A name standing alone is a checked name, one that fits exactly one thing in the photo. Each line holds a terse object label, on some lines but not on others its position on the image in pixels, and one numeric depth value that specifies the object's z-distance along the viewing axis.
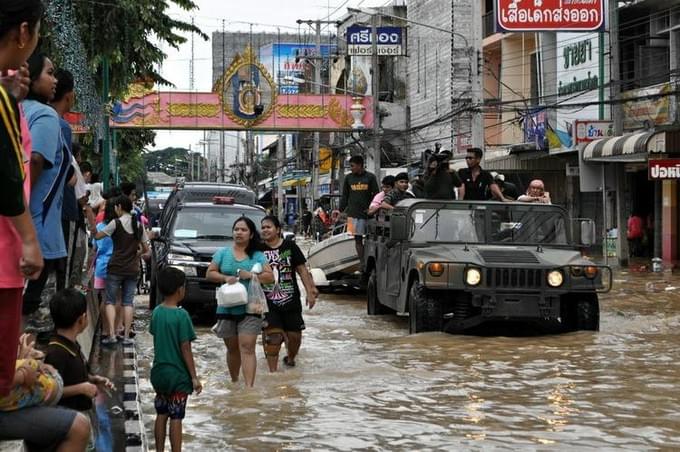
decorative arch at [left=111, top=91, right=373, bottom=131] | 37.69
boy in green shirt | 7.43
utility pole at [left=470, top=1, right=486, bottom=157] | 27.95
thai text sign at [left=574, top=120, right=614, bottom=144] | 29.80
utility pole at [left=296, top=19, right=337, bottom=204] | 51.44
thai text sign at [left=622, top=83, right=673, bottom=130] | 28.22
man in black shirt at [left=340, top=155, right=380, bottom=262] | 17.83
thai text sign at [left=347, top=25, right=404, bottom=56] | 39.31
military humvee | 12.85
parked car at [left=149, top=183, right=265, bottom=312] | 15.31
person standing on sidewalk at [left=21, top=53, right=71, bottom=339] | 6.32
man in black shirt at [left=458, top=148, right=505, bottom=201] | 16.09
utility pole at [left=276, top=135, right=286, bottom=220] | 68.00
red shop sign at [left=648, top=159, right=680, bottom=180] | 25.47
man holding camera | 15.85
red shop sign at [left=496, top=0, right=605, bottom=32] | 27.59
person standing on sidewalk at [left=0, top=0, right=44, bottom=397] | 3.94
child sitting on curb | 5.28
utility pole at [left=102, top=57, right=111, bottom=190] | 21.70
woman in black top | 10.85
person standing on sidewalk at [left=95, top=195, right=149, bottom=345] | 12.74
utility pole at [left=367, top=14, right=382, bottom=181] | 36.94
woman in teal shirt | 9.92
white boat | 19.27
